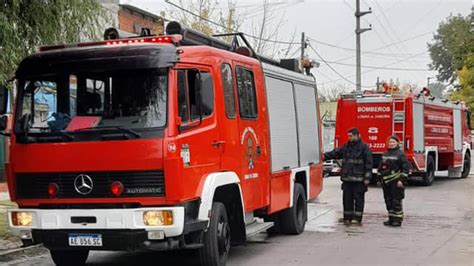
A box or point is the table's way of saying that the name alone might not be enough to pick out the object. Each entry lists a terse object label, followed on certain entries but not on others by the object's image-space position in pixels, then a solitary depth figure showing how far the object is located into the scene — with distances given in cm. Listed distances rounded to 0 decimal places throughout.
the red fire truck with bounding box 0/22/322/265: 679
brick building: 2860
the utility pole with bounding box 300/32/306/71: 3513
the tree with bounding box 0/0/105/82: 923
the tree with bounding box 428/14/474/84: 3319
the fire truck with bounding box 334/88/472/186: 1994
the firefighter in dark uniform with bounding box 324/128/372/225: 1195
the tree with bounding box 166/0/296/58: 2581
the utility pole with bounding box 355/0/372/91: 3350
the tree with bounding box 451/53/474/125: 3360
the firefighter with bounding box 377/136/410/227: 1217
